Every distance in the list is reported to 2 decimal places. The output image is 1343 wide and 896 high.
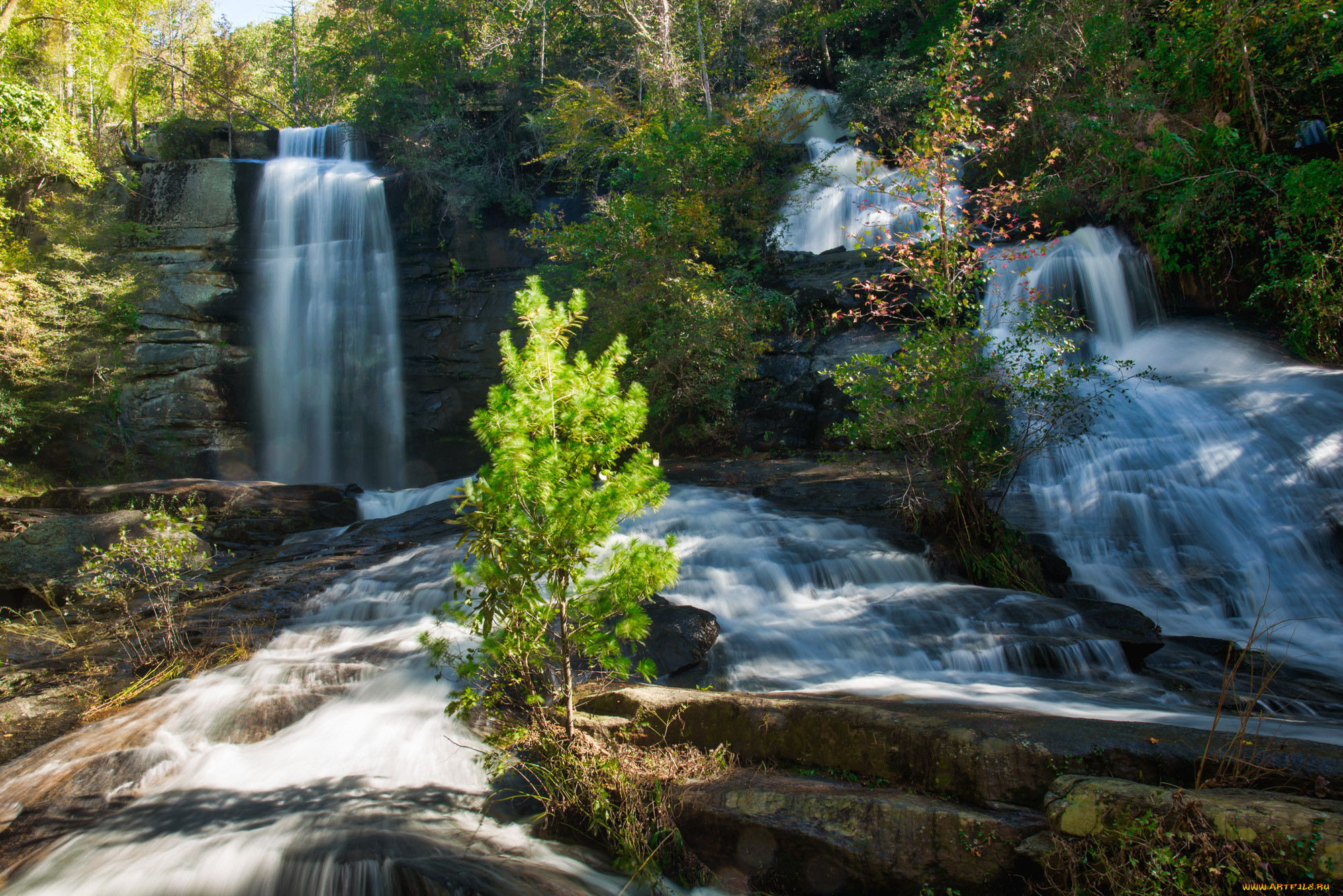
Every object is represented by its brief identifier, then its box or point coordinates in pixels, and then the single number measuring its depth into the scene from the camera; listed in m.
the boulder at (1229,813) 2.41
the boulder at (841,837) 3.00
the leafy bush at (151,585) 6.31
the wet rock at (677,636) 6.00
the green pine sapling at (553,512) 3.58
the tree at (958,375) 7.64
